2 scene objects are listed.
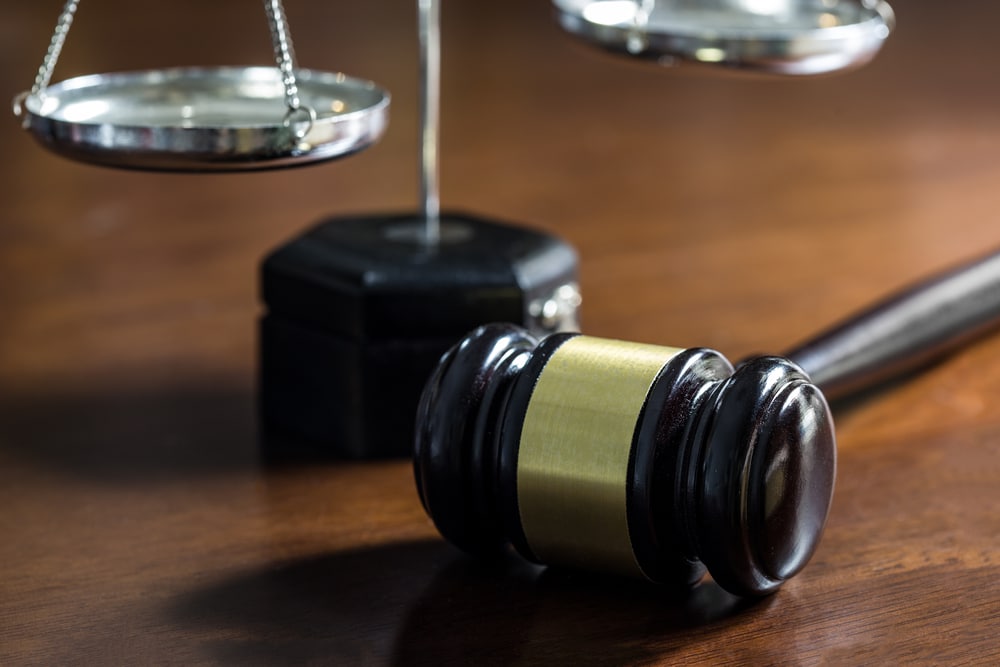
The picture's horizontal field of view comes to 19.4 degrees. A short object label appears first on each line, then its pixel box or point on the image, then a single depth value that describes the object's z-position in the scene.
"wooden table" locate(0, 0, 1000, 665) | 0.57
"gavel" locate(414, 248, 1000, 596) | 0.56
